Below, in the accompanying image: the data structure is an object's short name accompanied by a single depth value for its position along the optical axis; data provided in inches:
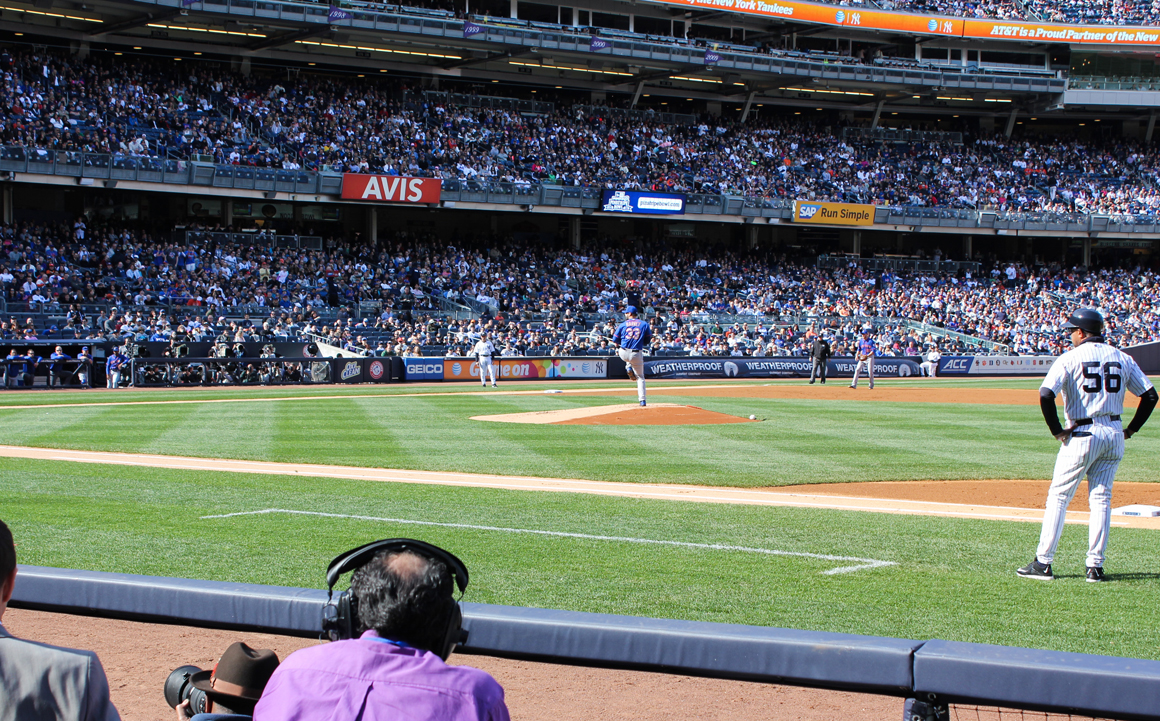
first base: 396.8
